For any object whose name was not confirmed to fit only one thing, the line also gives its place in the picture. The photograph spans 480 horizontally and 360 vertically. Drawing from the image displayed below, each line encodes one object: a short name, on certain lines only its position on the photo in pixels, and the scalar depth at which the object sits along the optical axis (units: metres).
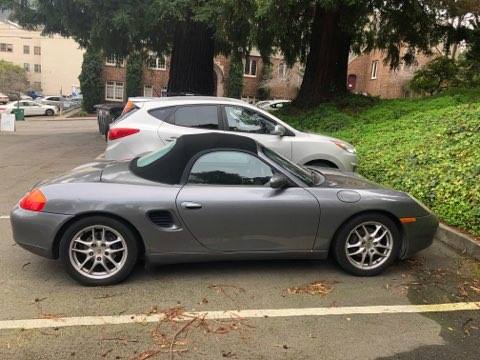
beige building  72.06
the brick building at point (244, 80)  45.00
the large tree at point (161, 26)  13.00
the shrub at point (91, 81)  44.09
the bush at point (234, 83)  43.94
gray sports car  4.57
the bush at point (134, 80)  43.38
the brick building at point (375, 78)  37.09
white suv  7.68
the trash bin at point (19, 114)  35.31
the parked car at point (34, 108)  41.88
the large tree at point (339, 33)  13.73
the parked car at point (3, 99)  51.31
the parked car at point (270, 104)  31.95
